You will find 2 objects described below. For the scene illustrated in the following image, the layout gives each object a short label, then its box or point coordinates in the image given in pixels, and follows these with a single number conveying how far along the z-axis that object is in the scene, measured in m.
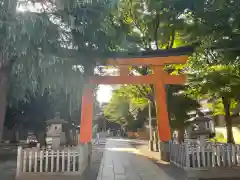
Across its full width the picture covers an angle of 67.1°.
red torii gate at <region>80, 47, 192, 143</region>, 8.05
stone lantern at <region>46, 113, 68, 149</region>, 7.90
